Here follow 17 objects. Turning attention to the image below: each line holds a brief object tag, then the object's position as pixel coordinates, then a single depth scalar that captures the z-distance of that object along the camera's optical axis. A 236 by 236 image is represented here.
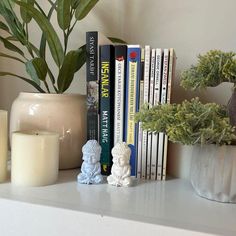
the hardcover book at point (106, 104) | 0.62
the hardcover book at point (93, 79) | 0.64
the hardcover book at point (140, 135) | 0.61
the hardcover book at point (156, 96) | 0.59
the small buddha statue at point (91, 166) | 0.57
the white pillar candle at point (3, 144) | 0.57
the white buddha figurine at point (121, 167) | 0.56
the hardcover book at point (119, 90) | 0.61
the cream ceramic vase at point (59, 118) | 0.65
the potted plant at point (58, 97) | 0.64
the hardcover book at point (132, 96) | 0.60
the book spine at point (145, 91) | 0.60
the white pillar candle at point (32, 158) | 0.54
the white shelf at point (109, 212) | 0.41
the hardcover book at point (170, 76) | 0.59
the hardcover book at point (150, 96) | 0.60
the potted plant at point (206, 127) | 0.44
